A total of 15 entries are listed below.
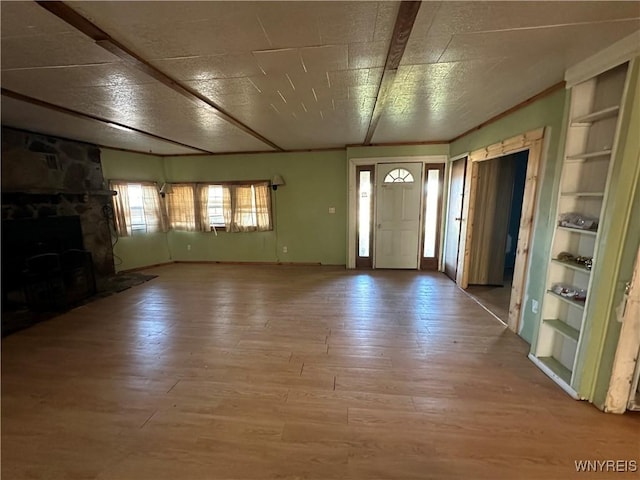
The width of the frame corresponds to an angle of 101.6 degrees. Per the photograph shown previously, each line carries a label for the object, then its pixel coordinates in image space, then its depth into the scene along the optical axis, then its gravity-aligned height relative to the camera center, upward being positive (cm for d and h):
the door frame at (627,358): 158 -102
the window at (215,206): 564 -11
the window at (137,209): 490 -14
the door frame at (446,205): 461 -13
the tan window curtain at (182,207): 571 -13
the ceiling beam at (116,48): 125 +92
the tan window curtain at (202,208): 565 -15
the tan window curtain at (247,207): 548 -15
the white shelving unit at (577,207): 180 -9
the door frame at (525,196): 245 +0
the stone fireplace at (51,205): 331 -3
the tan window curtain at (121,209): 484 -13
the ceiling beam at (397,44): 127 +92
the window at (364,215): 492 -31
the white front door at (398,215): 480 -31
